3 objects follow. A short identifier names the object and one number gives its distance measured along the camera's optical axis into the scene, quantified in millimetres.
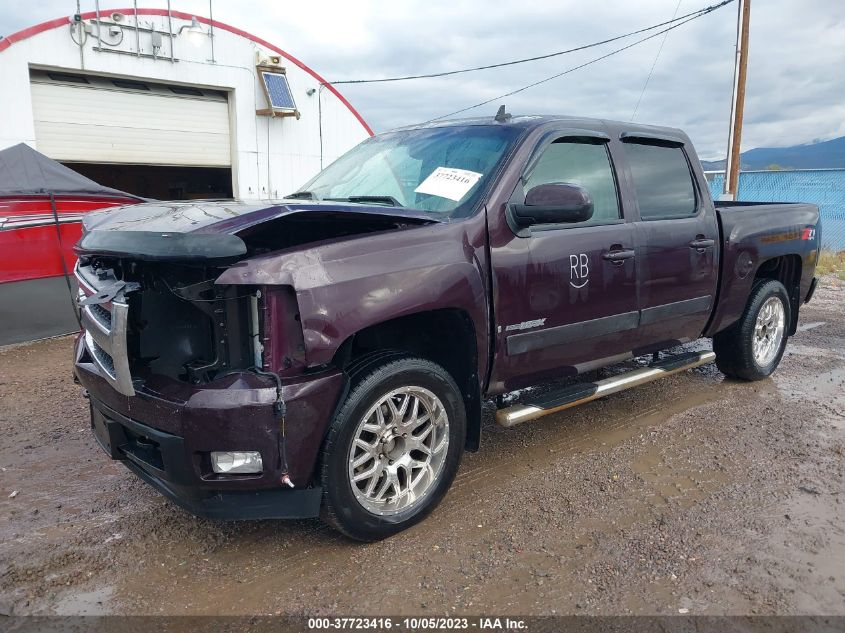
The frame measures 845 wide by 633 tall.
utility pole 16000
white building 11688
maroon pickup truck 2549
